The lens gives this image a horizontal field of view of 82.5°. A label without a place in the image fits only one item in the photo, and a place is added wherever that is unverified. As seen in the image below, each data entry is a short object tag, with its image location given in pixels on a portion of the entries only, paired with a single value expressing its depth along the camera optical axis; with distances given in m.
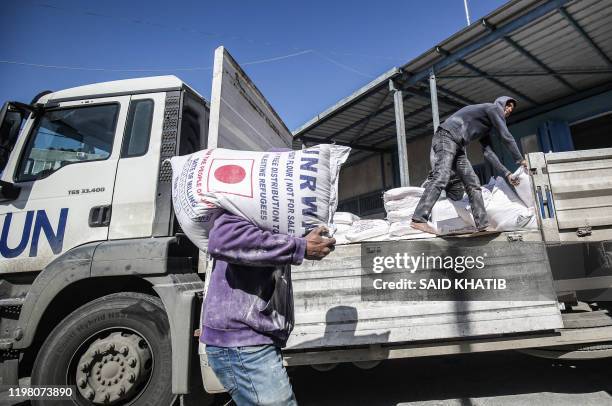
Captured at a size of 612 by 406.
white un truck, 2.47
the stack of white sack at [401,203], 3.35
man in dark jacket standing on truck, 3.12
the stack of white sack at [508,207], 2.71
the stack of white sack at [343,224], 2.72
